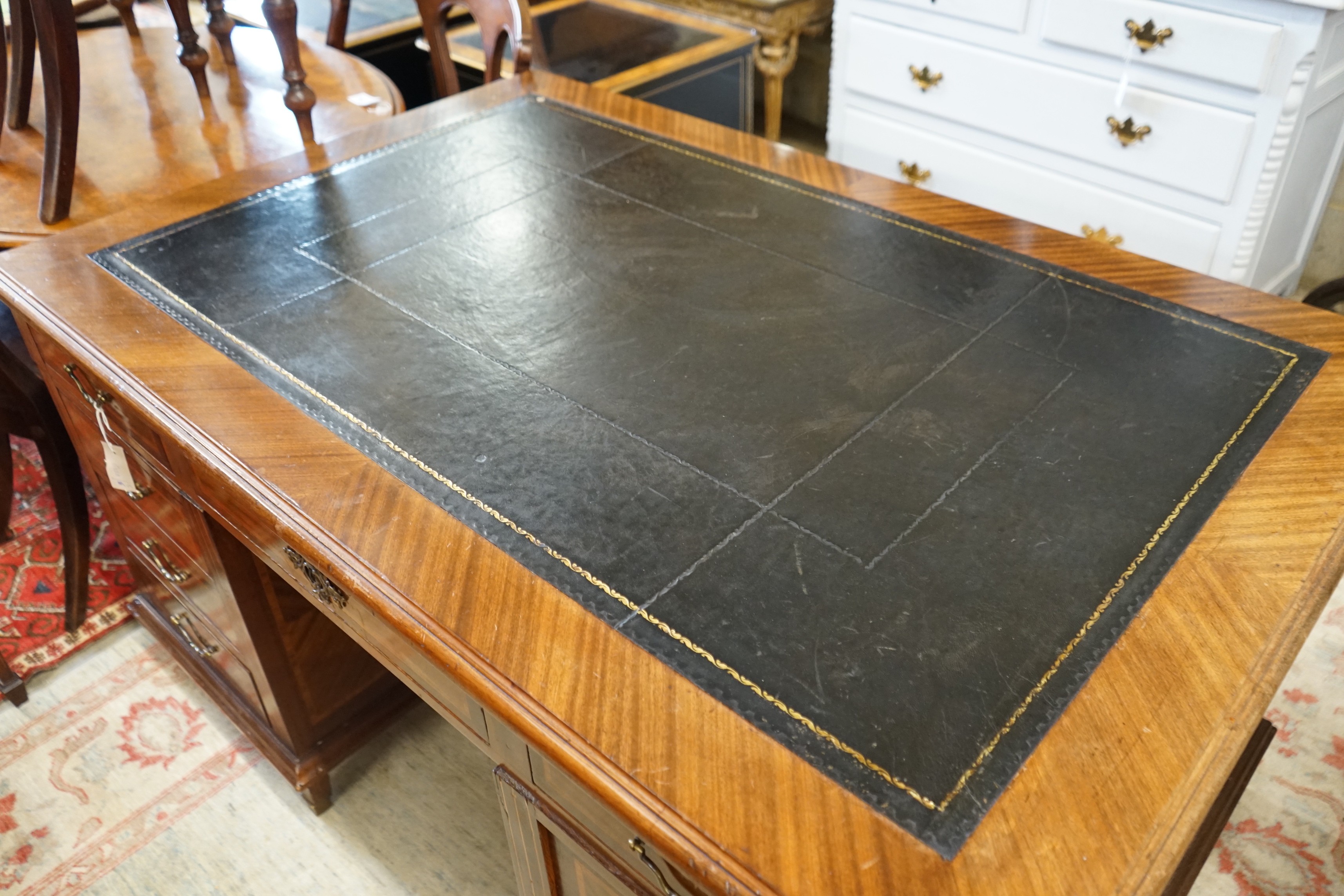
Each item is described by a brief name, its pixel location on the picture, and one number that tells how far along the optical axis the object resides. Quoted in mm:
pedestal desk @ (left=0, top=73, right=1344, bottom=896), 767
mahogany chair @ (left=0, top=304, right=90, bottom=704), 1844
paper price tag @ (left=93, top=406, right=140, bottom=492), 1460
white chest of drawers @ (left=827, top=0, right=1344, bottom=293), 2041
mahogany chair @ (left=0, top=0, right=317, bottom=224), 1777
